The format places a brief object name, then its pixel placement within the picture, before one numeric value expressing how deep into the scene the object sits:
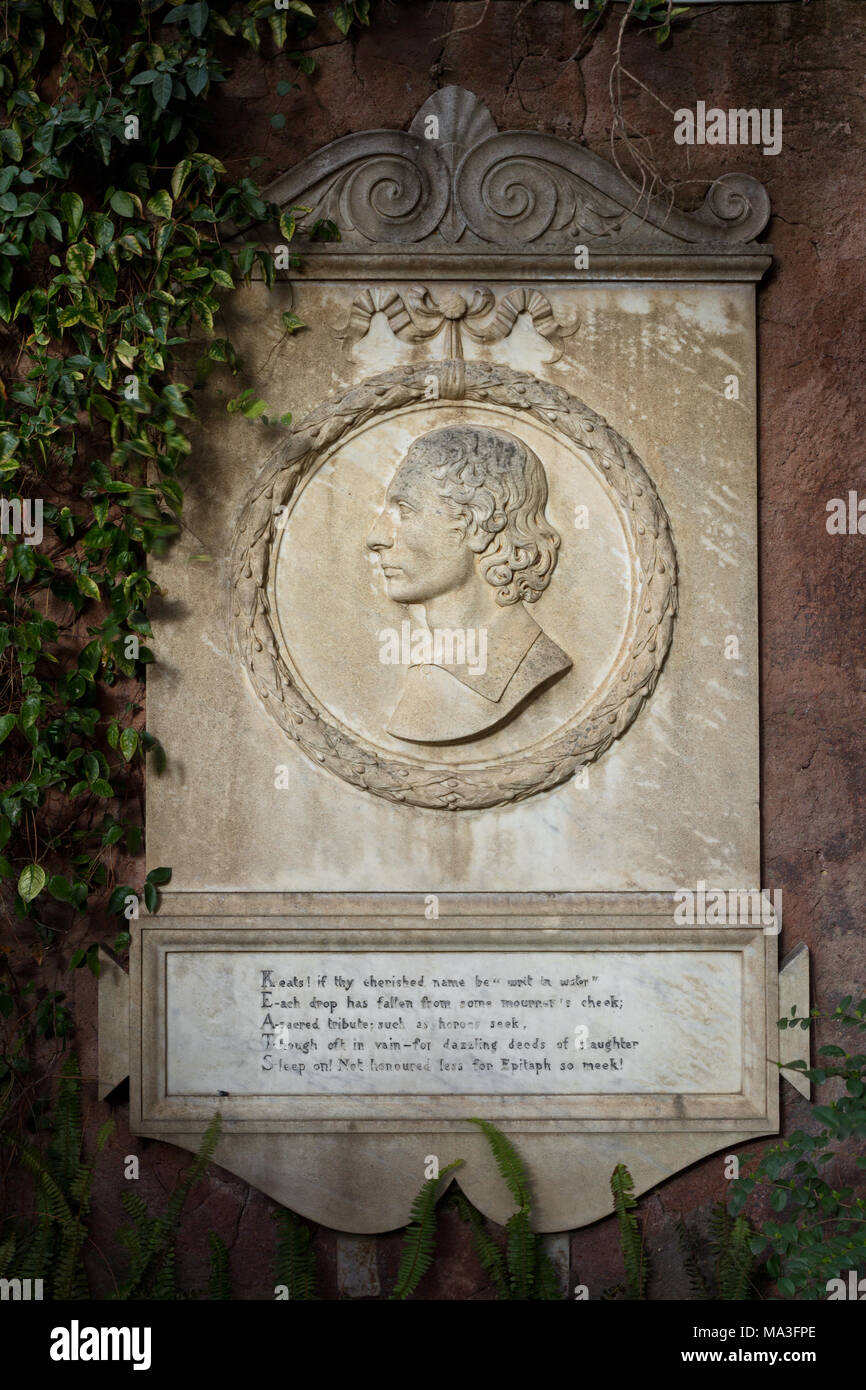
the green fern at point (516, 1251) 3.52
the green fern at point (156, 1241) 3.49
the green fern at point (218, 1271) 3.57
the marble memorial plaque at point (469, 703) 3.69
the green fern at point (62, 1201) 3.47
